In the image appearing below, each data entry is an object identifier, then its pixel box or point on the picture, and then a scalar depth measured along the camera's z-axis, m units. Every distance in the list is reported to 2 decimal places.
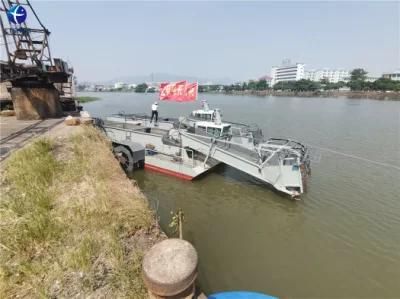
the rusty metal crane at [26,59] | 14.51
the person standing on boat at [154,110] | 17.18
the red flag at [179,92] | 15.16
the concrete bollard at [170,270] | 2.86
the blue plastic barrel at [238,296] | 4.40
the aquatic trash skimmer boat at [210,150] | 10.36
